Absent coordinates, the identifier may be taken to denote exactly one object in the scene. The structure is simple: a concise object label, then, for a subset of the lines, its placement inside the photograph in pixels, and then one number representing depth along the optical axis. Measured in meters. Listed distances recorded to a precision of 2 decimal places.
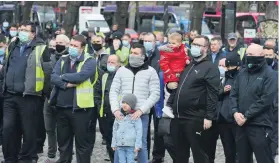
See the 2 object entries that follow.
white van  48.02
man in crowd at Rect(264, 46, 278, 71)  12.41
